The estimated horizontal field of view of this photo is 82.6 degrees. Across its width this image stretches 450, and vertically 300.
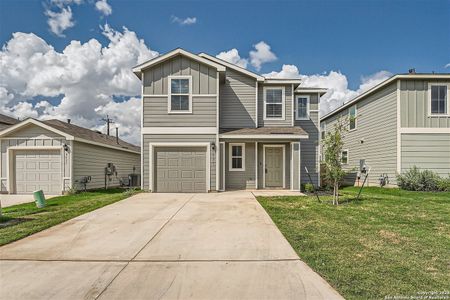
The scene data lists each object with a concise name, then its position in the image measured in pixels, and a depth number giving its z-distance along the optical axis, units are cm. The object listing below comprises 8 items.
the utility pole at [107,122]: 3181
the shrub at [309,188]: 1234
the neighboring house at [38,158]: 1241
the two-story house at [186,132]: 1198
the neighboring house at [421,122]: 1305
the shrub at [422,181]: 1228
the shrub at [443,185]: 1207
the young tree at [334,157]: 870
